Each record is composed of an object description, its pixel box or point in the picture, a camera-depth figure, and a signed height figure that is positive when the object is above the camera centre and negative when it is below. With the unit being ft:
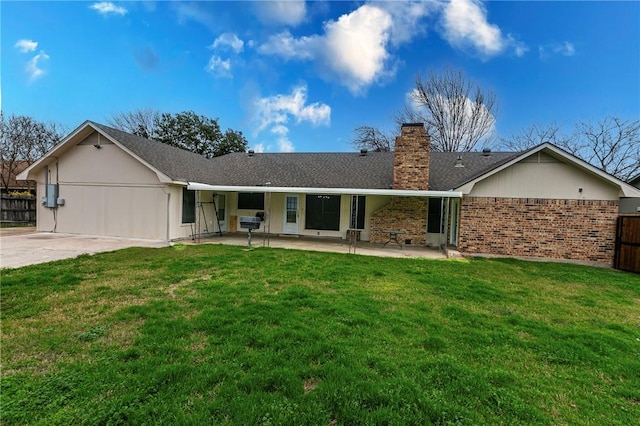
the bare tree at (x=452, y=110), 86.69 +27.11
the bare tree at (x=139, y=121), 104.53 +24.66
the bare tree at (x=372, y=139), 96.78 +19.84
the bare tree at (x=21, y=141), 75.41 +12.65
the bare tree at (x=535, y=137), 81.71 +18.96
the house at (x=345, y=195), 35.24 +0.82
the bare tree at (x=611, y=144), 72.59 +16.12
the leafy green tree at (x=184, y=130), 102.83 +22.08
